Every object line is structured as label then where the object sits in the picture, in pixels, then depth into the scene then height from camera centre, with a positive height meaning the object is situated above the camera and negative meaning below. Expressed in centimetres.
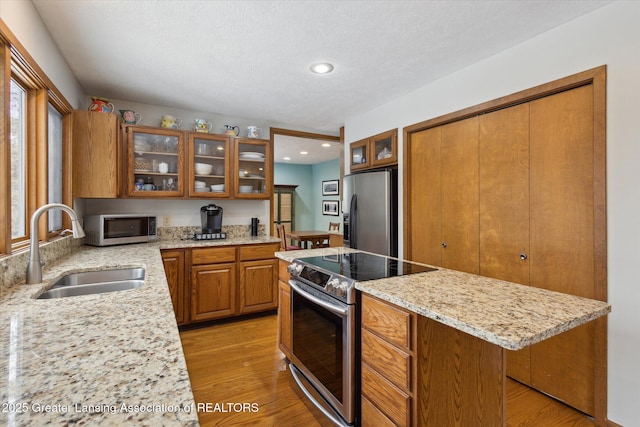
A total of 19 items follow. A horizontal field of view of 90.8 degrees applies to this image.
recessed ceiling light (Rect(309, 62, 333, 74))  249 +117
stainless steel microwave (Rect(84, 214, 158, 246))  290 -16
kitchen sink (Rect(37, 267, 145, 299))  166 -41
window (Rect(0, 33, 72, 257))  150 +43
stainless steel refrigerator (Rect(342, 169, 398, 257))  324 +1
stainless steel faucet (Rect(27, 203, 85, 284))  146 -15
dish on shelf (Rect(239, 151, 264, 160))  371 +68
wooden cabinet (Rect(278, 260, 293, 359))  232 -76
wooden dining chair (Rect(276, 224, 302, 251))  547 -43
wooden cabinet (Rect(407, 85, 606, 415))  188 +3
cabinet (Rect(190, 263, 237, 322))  319 -82
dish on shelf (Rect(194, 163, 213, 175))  347 +49
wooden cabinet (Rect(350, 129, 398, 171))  331 +70
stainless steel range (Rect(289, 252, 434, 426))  164 -66
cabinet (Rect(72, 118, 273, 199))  280 +52
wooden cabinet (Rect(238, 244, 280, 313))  341 -73
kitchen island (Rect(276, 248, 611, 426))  121 -59
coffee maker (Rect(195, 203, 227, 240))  362 -10
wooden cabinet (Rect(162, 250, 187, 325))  307 -63
